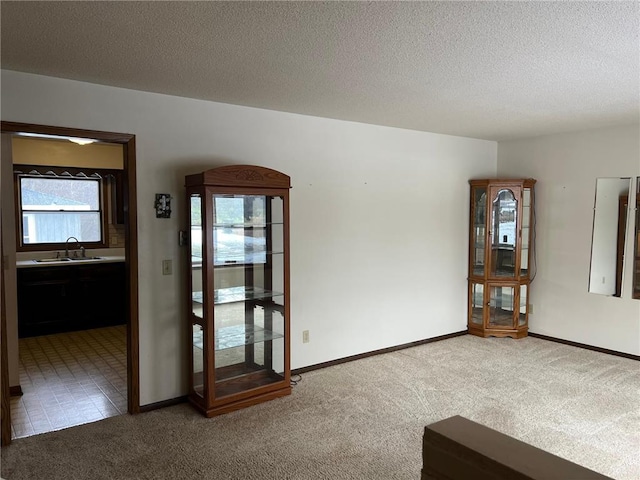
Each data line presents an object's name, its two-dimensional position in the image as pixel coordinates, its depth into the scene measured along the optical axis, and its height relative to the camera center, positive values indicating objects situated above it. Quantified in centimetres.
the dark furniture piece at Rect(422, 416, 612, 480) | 79 -42
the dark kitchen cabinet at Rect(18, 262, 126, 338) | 565 -104
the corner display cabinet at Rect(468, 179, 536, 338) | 539 -42
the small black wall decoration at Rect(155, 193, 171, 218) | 351 +8
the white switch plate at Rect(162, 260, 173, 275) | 357 -39
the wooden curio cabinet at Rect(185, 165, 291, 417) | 343 -56
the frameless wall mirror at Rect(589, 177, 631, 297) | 484 -16
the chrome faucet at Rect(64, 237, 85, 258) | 633 -44
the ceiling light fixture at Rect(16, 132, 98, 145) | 304 +51
